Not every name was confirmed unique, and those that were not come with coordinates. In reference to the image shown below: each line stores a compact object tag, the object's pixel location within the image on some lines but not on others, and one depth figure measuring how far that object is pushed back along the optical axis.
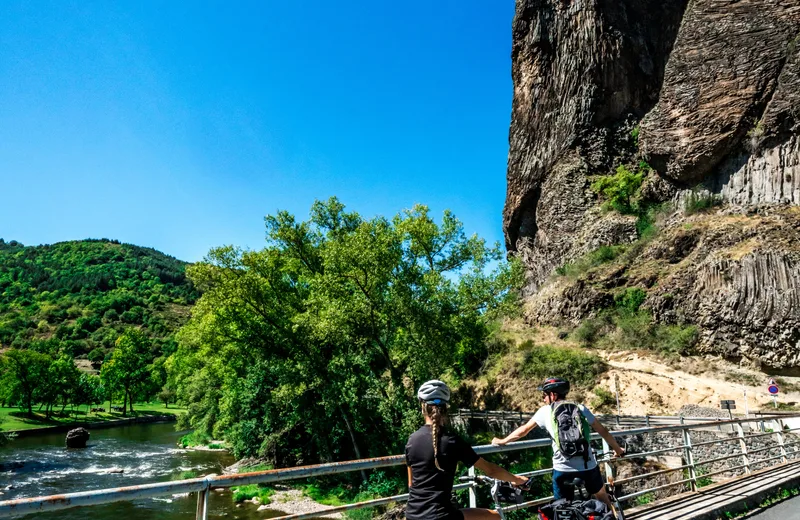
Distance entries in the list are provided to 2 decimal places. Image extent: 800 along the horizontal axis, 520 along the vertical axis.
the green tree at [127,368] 69.88
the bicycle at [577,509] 4.04
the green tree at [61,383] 58.72
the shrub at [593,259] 42.66
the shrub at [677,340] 30.88
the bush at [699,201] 37.20
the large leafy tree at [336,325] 22.02
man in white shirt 4.46
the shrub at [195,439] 37.97
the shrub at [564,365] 31.50
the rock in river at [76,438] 40.19
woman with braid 3.32
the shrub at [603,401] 29.00
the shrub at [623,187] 45.62
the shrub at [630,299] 35.56
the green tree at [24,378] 57.47
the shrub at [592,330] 36.19
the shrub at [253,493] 21.87
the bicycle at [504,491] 3.51
